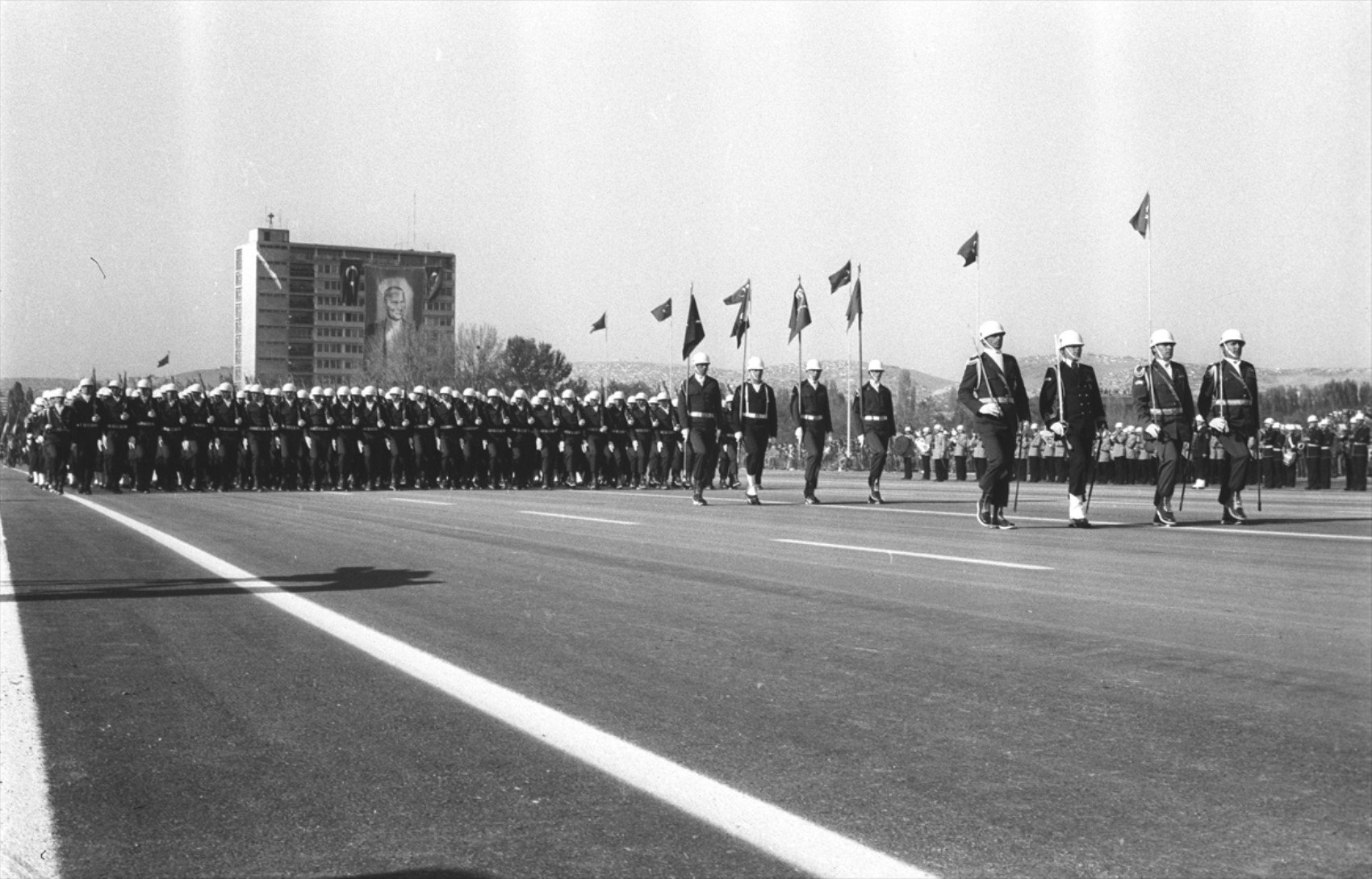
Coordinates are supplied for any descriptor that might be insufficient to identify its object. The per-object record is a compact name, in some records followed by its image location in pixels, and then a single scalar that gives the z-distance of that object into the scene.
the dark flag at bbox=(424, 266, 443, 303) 152.50
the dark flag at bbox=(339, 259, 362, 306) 139.70
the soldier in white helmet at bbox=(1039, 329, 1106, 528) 15.28
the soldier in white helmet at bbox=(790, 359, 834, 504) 22.81
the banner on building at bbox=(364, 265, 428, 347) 147.25
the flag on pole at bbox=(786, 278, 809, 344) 45.28
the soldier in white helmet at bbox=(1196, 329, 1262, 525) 16.03
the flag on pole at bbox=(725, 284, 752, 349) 41.28
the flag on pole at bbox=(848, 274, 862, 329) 48.25
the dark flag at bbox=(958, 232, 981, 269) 39.89
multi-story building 125.88
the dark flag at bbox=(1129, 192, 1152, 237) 28.33
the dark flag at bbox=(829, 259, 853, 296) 48.66
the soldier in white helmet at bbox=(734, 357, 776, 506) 22.77
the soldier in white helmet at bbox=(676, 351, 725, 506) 22.27
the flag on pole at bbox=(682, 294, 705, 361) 37.31
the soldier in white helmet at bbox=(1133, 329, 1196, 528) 15.77
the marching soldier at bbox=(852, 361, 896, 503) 22.50
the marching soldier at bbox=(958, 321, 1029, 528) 15.20
